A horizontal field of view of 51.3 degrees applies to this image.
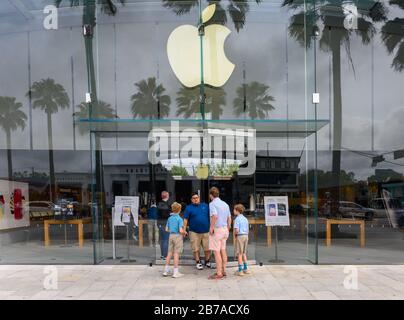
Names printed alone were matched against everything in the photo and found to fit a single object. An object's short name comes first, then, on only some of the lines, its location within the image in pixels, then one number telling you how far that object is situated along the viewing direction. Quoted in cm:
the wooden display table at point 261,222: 1073
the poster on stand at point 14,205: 1361
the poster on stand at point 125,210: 1080
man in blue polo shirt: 909
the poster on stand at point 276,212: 1057
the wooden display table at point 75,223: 1292
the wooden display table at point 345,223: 1274
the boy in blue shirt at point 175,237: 835
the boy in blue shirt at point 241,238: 851
